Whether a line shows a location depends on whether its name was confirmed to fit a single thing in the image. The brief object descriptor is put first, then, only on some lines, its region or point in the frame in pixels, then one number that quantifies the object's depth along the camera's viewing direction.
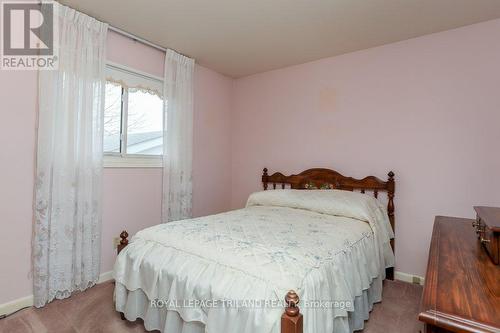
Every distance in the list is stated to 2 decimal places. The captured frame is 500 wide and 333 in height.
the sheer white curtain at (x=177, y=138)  3.08
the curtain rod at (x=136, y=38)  2.62
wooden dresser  0.68
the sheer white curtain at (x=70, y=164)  2.14
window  2.71
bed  1.24
